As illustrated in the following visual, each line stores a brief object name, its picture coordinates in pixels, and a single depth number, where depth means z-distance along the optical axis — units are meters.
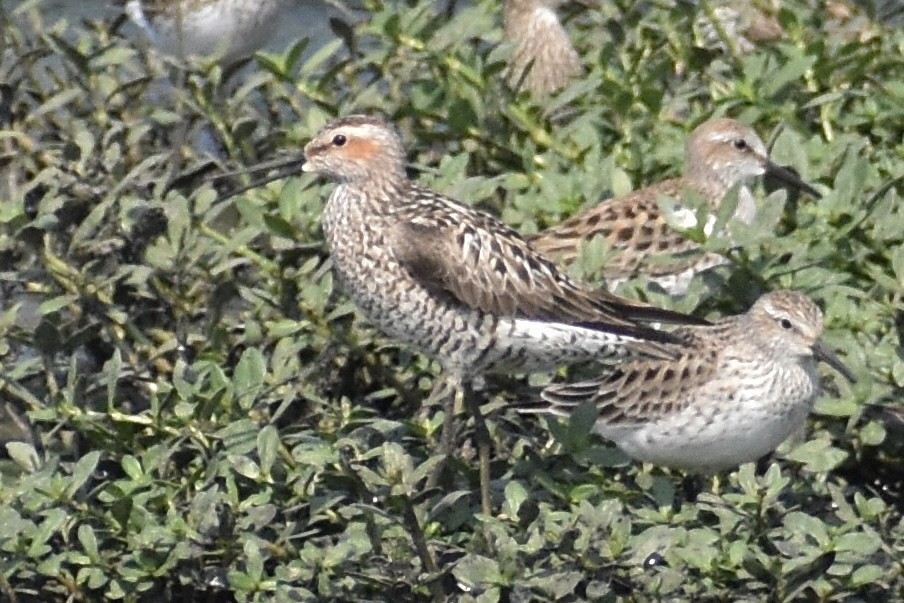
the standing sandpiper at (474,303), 11.91
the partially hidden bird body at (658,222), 13.60
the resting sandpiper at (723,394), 11.74
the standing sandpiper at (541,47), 18.05
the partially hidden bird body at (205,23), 18.50
